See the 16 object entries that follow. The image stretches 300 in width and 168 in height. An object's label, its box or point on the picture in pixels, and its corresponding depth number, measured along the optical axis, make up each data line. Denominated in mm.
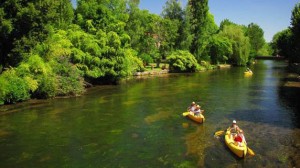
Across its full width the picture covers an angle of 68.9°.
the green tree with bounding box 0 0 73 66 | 24470
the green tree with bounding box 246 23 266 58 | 106074
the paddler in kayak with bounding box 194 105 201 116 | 19964
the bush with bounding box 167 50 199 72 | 52150
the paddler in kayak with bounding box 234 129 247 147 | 14697
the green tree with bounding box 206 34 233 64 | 62918
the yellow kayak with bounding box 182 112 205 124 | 19435
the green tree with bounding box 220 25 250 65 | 65832
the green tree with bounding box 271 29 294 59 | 81067
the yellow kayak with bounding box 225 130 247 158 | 13745
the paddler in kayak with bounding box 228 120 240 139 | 16082
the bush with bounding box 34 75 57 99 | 25697
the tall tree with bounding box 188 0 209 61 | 57935
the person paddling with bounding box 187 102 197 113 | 20685
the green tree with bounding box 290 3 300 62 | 43705
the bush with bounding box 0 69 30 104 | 22845
